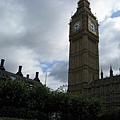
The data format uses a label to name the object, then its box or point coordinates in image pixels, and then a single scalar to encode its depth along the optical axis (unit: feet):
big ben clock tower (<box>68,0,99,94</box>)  233.55
